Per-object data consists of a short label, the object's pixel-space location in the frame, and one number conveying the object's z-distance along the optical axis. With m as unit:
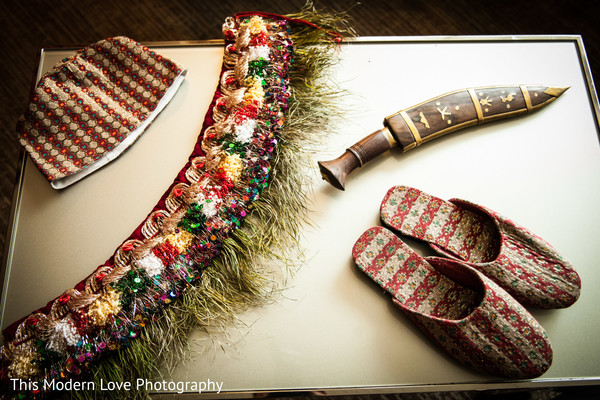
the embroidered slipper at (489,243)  1.05
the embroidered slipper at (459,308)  0.98
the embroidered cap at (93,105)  1.23
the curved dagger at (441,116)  1.19
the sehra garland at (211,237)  1.00
